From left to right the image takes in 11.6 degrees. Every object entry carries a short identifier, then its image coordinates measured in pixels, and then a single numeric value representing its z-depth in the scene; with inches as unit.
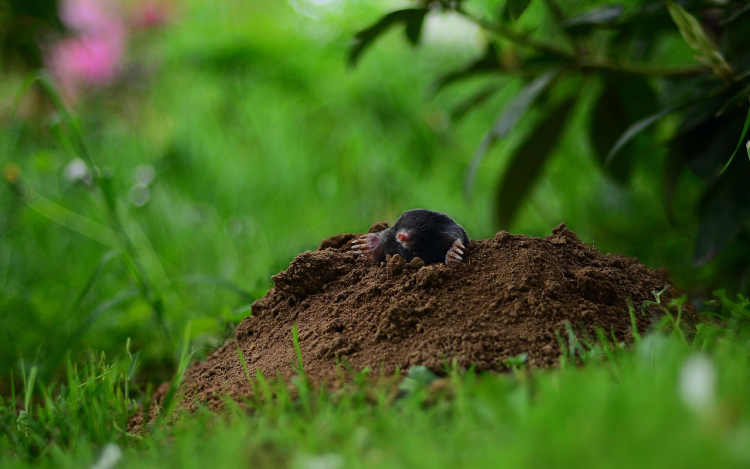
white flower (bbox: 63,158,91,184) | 104.0
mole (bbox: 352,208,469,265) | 94.5
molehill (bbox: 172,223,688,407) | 92.2
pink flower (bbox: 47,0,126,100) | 160.6
